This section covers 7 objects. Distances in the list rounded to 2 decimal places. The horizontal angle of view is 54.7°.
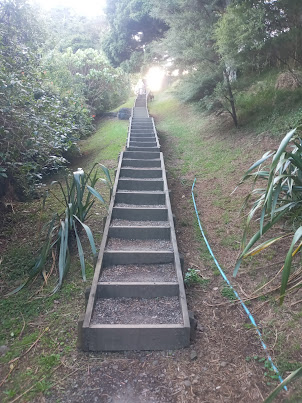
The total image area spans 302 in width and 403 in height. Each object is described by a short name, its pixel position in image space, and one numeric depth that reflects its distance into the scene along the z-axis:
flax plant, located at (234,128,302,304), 2.15
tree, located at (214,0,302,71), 5.80
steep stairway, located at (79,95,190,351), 2.40
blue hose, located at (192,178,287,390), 2.15
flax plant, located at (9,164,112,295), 3.11
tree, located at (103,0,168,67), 15.59
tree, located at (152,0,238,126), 7.88
